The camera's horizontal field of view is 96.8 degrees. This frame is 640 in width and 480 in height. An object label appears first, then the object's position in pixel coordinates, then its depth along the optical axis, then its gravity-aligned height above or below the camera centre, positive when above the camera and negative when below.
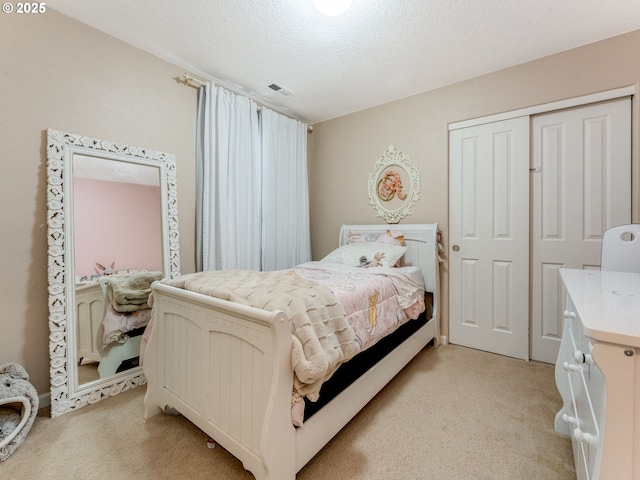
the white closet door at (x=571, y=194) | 2.06 +0.32
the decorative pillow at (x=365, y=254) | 2.56 -0.16
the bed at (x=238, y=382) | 1.08 -0.68
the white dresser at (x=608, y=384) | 0.63 -0.37
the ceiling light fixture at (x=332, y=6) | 1.58 +1.31
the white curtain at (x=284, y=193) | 3.05 +0.51
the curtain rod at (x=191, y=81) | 2.39 +1.35
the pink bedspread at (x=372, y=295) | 1.61 -0.39
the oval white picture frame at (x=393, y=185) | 2.94 +0.55
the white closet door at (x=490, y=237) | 2.40 -0.01
